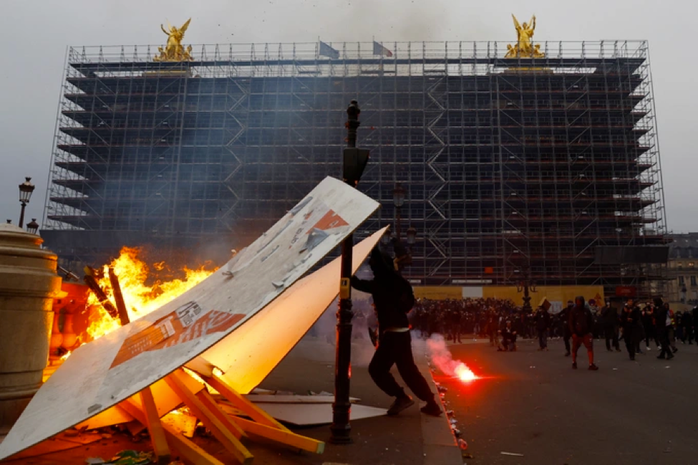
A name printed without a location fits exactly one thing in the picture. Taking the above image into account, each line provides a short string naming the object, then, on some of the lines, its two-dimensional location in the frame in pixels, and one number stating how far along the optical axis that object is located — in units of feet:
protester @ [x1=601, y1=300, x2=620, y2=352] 47.06
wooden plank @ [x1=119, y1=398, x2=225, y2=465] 10.42
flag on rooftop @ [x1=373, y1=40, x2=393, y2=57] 118.01
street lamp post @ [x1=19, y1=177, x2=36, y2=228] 45.85
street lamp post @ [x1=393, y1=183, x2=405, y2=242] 40.57
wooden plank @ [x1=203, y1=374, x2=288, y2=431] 13.10
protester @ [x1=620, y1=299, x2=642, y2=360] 39.68
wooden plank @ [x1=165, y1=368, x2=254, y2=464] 10.90
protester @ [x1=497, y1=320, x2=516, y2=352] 49.00
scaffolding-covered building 108.47
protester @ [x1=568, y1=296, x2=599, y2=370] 32.73
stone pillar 12.68
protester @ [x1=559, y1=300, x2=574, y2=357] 41.93
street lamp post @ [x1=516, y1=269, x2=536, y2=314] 97.95
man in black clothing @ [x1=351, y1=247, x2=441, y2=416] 16.60
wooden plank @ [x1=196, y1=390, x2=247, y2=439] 12.50
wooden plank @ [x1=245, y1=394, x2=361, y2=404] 17.26
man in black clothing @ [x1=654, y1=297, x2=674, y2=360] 39.65
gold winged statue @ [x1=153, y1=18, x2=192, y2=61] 126.52
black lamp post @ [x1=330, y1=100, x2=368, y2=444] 13.67
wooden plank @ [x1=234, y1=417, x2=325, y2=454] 11.51
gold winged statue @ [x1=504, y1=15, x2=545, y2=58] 123.24
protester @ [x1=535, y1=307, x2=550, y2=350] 50.65
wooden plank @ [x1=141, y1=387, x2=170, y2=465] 10.77
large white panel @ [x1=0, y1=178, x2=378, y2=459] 8.23
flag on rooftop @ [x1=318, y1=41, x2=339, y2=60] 118.93
